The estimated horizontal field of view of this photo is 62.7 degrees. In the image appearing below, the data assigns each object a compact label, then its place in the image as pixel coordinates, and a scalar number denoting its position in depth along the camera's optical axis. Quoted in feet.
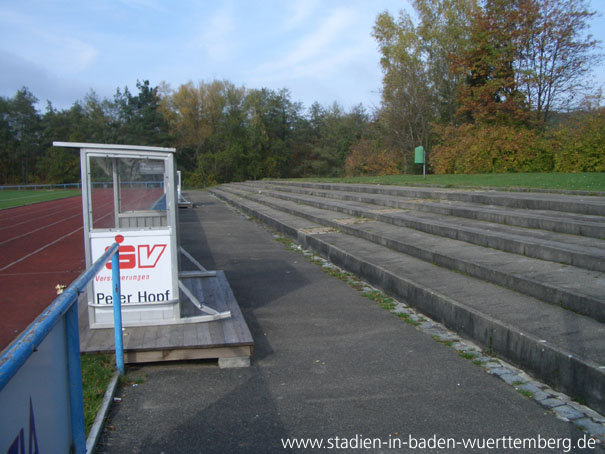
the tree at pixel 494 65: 98.63
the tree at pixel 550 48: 92.99
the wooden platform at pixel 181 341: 14.66
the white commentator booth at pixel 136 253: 16.49
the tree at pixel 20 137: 224.12
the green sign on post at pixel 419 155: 66.54
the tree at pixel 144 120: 187.24
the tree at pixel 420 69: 119.44
